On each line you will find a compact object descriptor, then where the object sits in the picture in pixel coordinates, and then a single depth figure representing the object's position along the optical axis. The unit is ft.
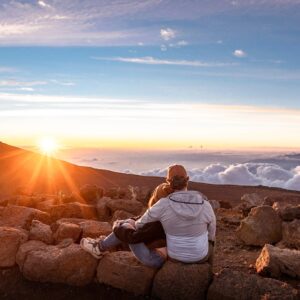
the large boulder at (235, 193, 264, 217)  28.45
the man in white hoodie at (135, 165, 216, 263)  15.17
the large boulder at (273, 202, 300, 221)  22.95
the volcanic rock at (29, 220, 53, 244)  19.94
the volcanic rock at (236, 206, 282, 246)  22.49
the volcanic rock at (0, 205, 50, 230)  23.16
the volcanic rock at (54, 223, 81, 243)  20.48
